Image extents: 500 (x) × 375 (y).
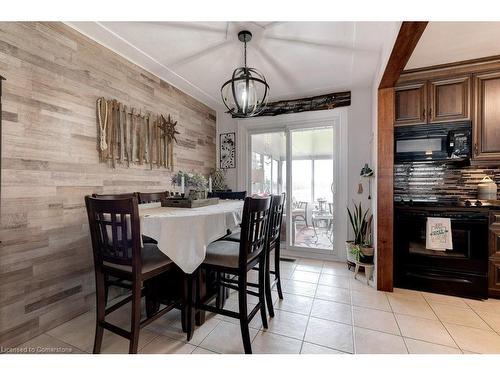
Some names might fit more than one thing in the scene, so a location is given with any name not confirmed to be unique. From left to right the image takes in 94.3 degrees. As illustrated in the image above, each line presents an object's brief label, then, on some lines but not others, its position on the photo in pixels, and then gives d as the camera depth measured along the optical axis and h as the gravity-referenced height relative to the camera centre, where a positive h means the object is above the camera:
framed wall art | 4.07 +0.64
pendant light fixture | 1.94 +0.81
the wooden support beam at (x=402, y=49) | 1.50 +1.05
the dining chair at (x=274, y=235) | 1.97 -0.46
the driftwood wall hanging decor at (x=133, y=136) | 2.26 +0.56
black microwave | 2.46 +0.50
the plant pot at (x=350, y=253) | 2.89 -0.85
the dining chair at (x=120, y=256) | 1.33 -0.44
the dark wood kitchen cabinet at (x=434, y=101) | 2.46 +0.95
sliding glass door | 3.63 +0.14
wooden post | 2.45 +0.00
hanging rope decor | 2.21 +0.63
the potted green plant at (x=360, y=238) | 2.74 -0.67
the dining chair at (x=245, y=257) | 1.53 -0.51
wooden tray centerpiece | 2.06 -0.15
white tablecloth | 1.50 -0.31
